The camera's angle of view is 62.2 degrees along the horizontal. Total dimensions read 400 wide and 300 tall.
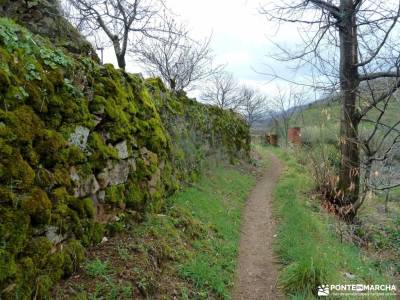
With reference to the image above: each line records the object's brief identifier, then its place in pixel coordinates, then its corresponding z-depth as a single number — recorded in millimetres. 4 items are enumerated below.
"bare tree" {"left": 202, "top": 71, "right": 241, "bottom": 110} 30609
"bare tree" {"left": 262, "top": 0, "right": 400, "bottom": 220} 6798
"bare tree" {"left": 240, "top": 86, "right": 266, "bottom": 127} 34219
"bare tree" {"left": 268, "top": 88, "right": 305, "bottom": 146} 27516
